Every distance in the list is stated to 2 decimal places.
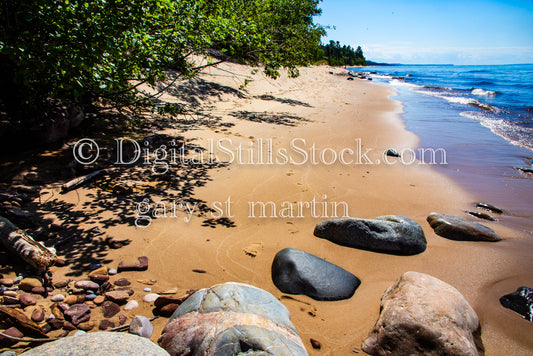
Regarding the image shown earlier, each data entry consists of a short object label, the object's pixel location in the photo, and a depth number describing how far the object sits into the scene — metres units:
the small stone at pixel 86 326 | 2.74
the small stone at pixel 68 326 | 2.71
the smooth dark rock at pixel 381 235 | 4.30
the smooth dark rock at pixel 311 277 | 3.44
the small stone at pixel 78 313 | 2.79
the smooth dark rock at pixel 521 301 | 3.26
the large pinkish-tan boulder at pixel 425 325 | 2.60
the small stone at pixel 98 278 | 3.36
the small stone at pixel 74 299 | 3.02
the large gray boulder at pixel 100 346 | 1.89
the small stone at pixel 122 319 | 2.85
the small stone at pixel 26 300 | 2.88
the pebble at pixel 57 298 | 3.00
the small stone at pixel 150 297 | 3.20
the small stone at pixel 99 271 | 3.46
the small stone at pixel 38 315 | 2.72
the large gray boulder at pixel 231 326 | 2.15
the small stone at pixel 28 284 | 3.07
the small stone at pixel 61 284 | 3.21
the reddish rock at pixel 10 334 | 2.39
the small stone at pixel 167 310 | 2.99
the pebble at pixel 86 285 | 3.24
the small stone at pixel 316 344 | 2.76
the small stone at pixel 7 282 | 3.03
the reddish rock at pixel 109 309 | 2.94
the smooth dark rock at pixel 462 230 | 4.63
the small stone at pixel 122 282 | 3.38
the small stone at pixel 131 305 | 3.07
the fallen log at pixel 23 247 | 3.30
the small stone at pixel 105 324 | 2.76
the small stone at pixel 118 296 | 3.12
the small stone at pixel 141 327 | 2.67
